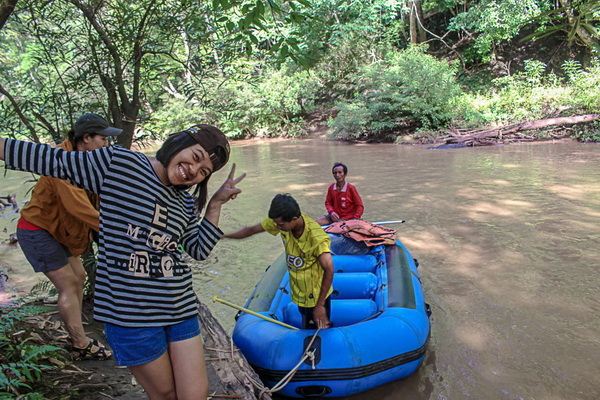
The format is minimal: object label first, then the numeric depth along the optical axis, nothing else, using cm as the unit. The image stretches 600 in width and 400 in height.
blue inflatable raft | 298
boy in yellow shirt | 292
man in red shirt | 563
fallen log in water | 1521
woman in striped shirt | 145
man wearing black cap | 241
